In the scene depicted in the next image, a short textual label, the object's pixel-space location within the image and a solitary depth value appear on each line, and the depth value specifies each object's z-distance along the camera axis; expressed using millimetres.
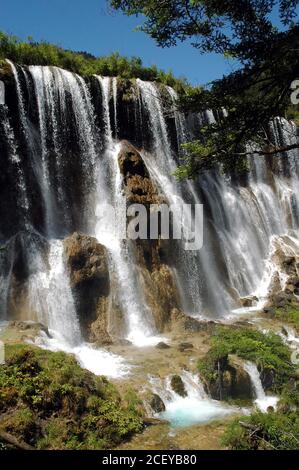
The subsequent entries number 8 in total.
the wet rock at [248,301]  20578
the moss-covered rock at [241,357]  11438
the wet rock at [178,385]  11242
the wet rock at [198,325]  15984
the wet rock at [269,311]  18420
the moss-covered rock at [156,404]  10250
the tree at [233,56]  7160
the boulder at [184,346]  14055
